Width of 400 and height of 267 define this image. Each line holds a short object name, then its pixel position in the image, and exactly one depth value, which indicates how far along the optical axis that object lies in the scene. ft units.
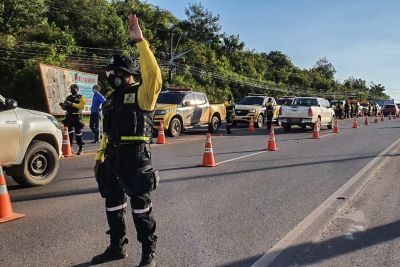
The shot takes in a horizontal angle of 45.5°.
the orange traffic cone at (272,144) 47.09
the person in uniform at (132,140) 13.79
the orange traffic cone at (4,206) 19.85
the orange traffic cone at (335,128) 75.20
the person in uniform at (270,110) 80.05
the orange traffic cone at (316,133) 62.80
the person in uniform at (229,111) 69.47
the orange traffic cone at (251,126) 79.38
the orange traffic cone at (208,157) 35.35
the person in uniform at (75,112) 38.58
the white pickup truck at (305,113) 75.87
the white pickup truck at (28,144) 24.09
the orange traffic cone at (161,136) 52.08
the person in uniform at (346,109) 144.27
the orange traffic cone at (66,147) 39.50
